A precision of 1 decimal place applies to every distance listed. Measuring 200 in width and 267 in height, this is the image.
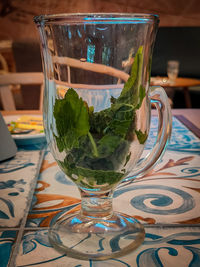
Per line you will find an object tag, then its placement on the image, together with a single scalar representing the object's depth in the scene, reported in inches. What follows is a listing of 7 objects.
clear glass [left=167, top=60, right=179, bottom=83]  103.4
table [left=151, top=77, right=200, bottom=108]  97.3
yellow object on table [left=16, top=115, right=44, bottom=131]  25.6
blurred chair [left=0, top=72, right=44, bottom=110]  46.4
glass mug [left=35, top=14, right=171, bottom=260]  10.6
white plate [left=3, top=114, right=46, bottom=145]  22.2
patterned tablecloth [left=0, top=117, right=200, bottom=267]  10.7
